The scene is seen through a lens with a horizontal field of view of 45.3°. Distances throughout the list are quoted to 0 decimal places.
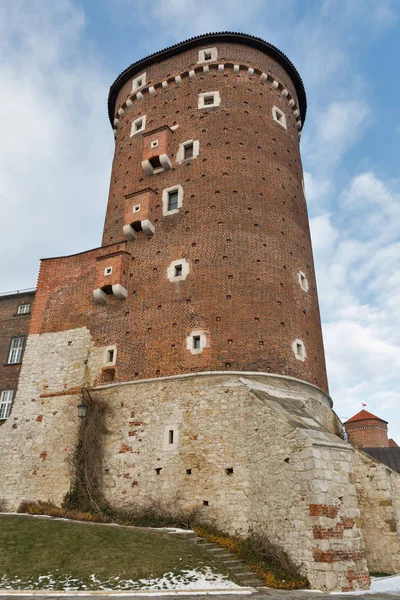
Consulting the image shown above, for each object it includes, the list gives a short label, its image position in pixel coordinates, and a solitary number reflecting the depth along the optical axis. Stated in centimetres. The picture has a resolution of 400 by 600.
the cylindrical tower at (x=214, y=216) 1802
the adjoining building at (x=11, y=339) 2247
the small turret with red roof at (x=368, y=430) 4584
